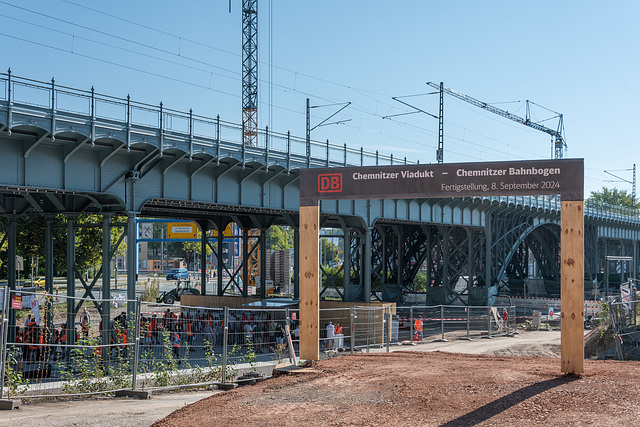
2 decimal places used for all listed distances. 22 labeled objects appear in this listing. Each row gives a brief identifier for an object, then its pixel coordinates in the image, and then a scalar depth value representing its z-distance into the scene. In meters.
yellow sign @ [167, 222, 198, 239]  68.38
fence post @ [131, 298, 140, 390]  12.12
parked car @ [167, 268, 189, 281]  90.56
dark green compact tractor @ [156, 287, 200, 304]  56.25
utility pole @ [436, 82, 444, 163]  47.68
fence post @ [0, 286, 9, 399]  10.28
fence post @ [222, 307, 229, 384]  13.21
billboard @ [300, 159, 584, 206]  11.61
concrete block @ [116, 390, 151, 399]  11.98
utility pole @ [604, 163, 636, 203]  124.05
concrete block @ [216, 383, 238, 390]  13.08
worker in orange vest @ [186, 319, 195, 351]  21.72
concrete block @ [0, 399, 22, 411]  10.34
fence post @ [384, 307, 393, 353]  21.00
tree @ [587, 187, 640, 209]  140.00
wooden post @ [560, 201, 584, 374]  11.15
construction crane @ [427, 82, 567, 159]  91.89
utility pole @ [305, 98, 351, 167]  38.66
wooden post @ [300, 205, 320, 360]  13.45
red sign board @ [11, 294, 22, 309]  18.86
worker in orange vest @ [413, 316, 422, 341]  29.92
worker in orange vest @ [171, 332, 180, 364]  15.93
